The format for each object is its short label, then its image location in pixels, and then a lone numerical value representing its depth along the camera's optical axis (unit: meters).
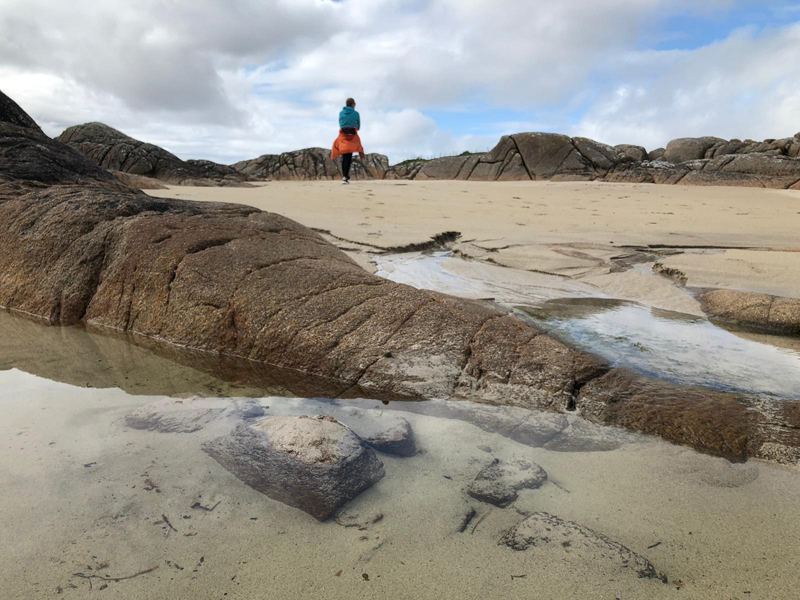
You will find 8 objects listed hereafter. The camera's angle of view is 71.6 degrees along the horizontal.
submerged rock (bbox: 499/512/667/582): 1.28
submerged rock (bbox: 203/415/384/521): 1.55
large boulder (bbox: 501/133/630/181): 15.66
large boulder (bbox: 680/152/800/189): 13.18
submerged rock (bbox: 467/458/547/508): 1.54
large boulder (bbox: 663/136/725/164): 18.09
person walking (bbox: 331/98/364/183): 11.63
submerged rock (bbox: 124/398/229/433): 1.94
